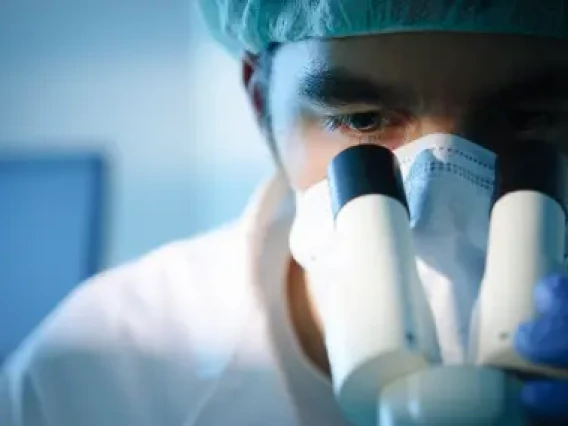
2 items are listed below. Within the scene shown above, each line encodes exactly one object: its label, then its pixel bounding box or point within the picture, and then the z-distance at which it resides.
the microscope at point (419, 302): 0.54
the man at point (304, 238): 0.73
